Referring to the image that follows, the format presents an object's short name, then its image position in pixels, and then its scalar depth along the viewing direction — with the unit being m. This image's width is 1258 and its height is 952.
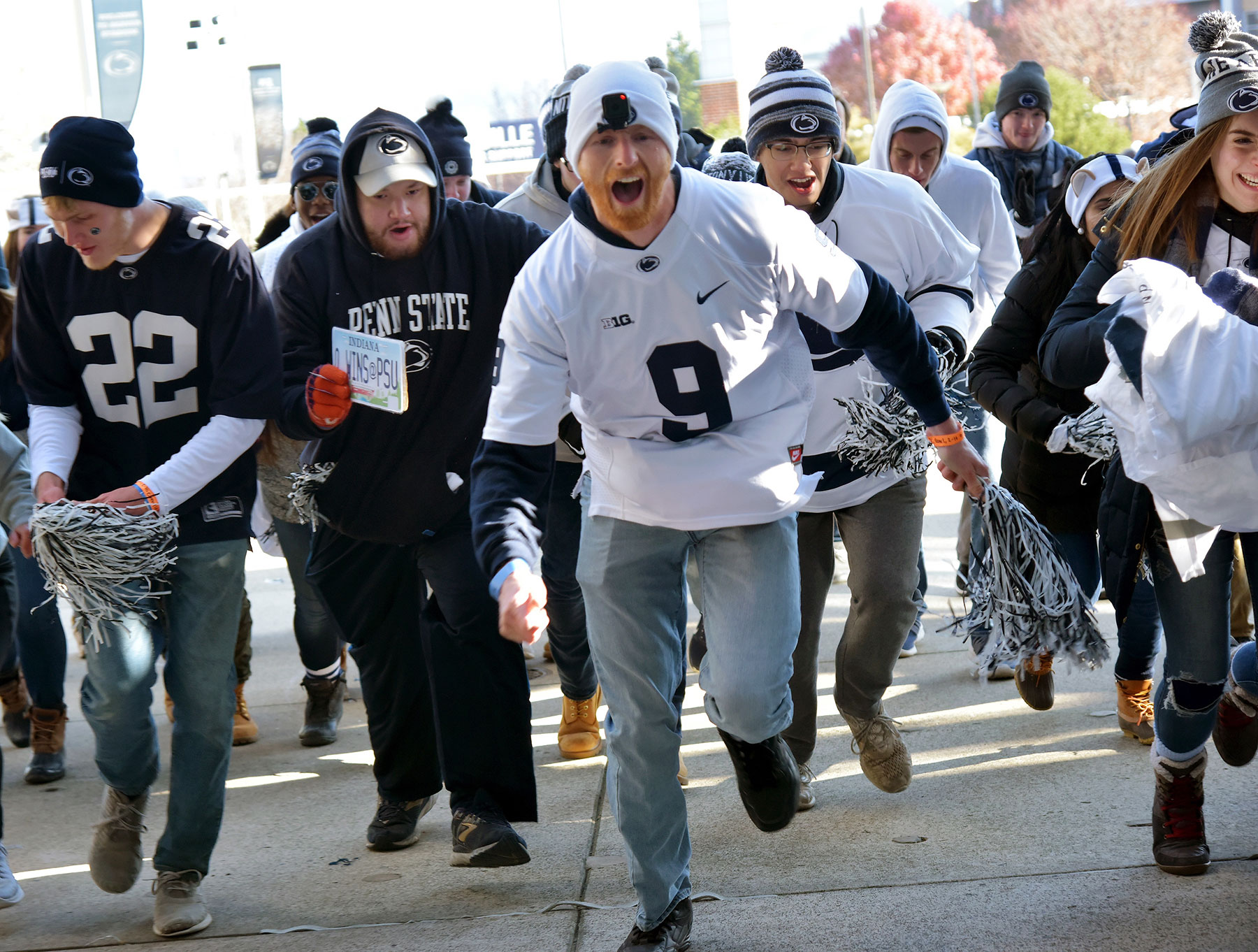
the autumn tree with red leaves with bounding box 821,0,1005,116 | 45.81
